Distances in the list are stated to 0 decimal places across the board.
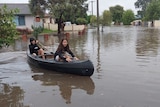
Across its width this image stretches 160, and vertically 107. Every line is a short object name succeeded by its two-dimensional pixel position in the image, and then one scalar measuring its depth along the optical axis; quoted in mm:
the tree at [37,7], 22959
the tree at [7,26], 5896
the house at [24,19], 24876
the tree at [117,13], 71424
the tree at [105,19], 34257
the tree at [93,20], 49309
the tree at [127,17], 67235
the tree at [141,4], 89208
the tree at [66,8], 22099
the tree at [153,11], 48539
